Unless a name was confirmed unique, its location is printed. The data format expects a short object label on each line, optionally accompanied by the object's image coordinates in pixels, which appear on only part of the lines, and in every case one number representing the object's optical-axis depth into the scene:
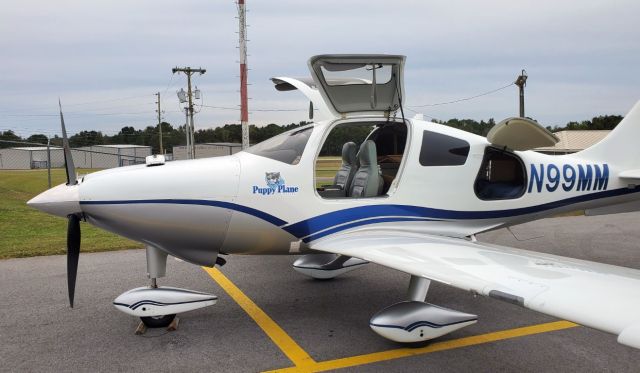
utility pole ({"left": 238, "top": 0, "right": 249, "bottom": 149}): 16.88
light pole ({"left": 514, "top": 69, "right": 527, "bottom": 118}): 19.95
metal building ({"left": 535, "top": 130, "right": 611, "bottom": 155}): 39.16
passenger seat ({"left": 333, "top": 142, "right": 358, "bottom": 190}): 5.57
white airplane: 4.11
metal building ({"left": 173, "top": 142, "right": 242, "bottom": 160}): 35.91
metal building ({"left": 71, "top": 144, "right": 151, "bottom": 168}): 58.62
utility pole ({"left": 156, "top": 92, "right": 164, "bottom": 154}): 56.01
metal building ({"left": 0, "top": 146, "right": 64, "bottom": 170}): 63.55
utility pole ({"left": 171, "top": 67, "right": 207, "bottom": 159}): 35.46
